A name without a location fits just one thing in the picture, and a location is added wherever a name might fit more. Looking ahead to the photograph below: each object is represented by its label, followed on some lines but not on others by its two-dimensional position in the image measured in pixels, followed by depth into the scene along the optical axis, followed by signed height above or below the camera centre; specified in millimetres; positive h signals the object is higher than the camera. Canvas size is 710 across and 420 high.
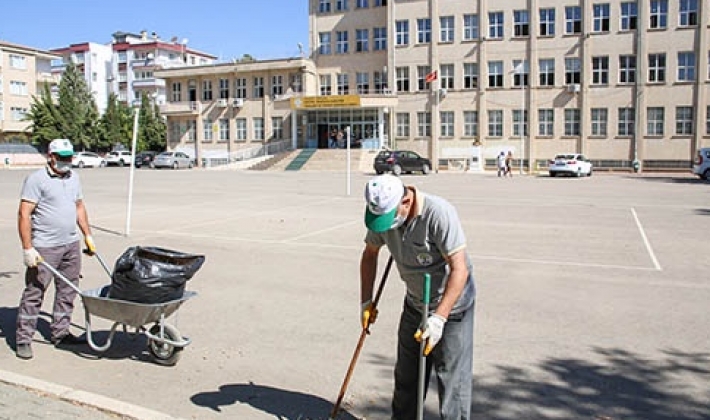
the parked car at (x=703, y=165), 36188 -430
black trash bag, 5328 -910
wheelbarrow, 5336 -1262
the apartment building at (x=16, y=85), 75125 +9343
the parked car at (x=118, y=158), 64438 +574
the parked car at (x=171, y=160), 57438 +281
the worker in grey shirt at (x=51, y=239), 5840 -671
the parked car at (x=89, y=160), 59181 +378
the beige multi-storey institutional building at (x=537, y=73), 48562 +6871
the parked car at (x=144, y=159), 61031 +422
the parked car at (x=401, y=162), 41812 -97
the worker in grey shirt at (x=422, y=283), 3598 -723
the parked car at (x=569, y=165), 41531 -414
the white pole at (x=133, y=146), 13488 +367
